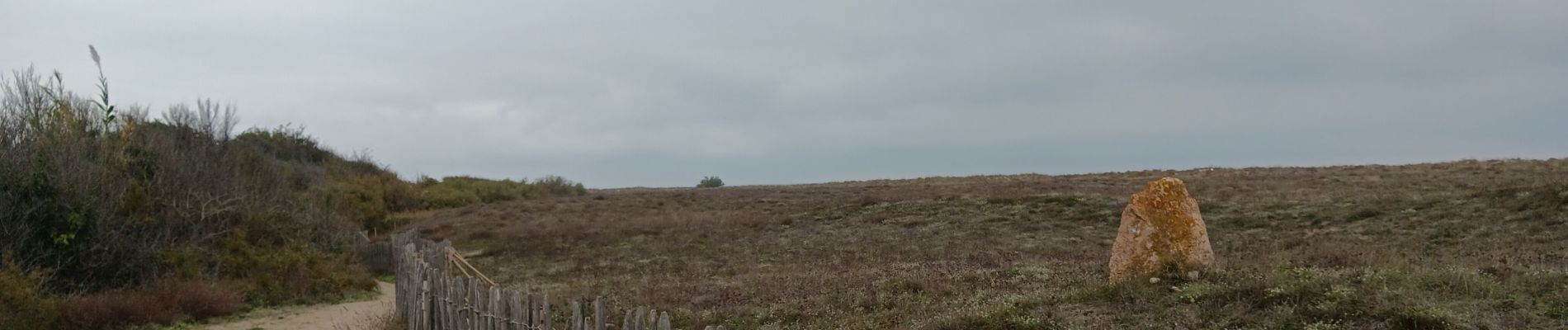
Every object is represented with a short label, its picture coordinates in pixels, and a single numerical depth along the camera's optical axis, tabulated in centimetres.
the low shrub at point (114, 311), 1077
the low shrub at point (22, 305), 1005
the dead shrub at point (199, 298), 1199
